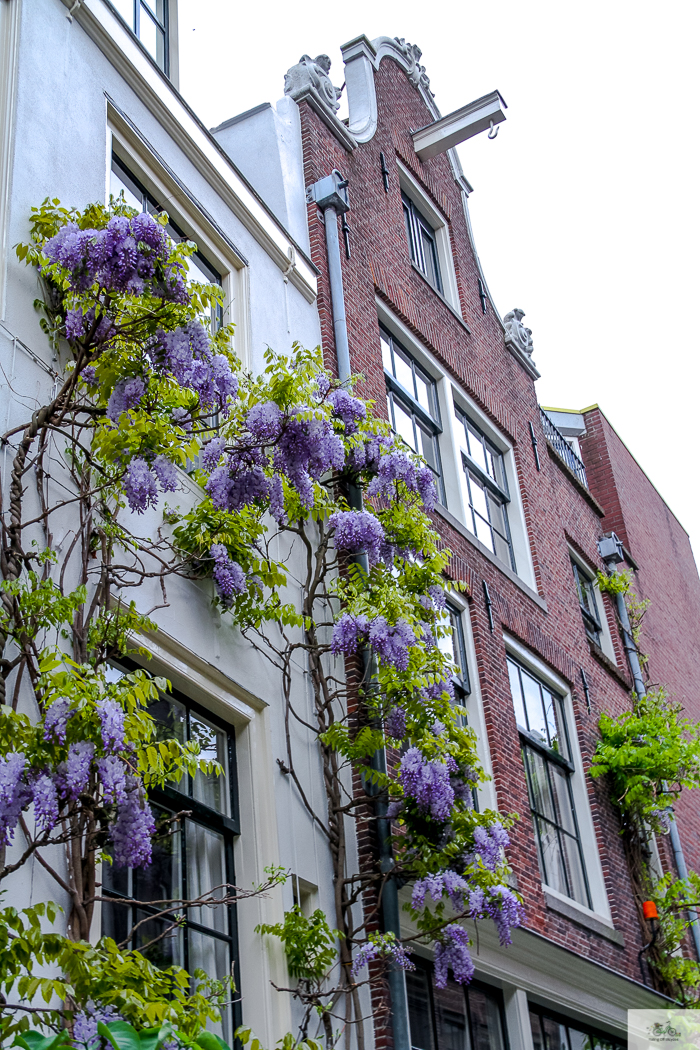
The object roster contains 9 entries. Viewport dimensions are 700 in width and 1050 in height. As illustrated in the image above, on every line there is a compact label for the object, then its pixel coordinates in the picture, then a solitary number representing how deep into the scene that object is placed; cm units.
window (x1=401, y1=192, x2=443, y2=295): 1563
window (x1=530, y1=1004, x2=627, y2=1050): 1159
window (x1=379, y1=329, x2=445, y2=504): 1330
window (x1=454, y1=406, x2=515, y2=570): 1475
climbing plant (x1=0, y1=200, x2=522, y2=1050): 529
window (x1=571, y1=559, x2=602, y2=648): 1795
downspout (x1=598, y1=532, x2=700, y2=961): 1862
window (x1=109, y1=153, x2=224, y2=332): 937
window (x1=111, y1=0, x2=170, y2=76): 1041
